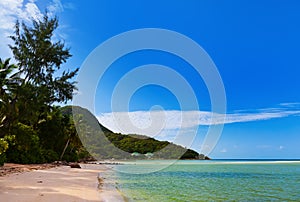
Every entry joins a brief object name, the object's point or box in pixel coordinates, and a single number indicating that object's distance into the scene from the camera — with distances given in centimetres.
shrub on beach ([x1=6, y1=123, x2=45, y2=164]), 2688
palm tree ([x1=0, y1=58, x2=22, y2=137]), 2202
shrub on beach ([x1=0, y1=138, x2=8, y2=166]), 1589
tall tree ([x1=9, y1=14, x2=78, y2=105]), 2373
